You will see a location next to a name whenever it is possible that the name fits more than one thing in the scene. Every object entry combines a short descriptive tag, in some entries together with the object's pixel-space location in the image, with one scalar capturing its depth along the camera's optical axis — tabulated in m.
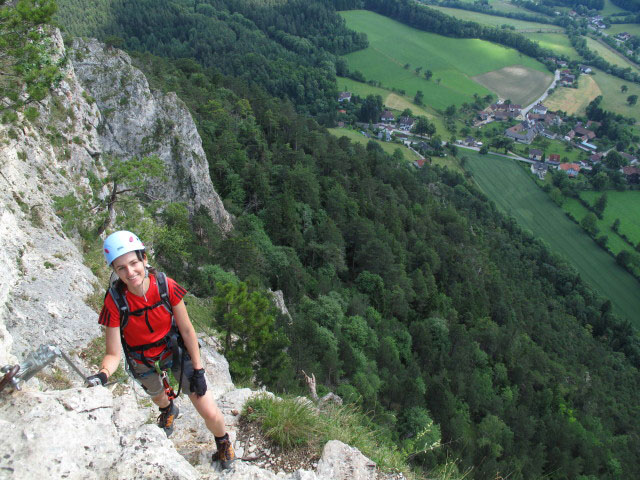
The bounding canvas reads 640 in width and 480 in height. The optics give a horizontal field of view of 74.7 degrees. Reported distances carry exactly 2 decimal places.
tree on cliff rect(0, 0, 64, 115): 15.37
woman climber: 5.60
